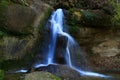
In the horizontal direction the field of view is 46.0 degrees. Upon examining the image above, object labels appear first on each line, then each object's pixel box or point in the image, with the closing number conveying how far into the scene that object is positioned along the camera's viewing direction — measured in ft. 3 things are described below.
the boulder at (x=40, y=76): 12.85
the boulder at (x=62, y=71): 14.96
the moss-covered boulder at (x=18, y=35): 16.37
